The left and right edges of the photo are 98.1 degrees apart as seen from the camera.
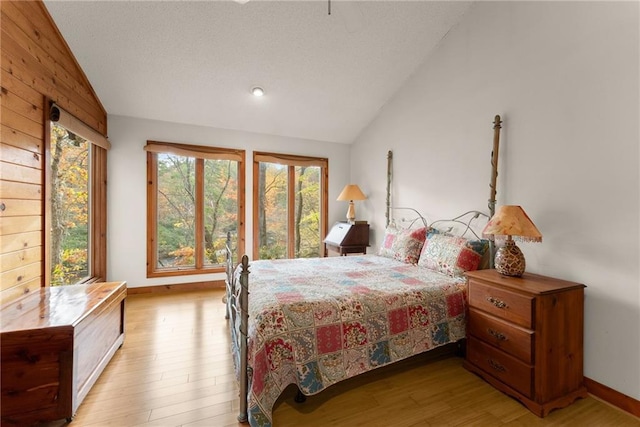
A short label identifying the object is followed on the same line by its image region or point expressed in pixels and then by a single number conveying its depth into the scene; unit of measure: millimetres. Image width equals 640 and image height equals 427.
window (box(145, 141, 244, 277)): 3947
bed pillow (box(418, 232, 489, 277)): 2432
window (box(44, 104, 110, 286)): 2639
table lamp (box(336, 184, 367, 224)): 4211
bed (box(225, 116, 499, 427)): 1573
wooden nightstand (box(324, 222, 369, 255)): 4162
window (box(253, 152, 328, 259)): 4520
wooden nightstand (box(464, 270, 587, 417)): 1691
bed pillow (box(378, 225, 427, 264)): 3018
